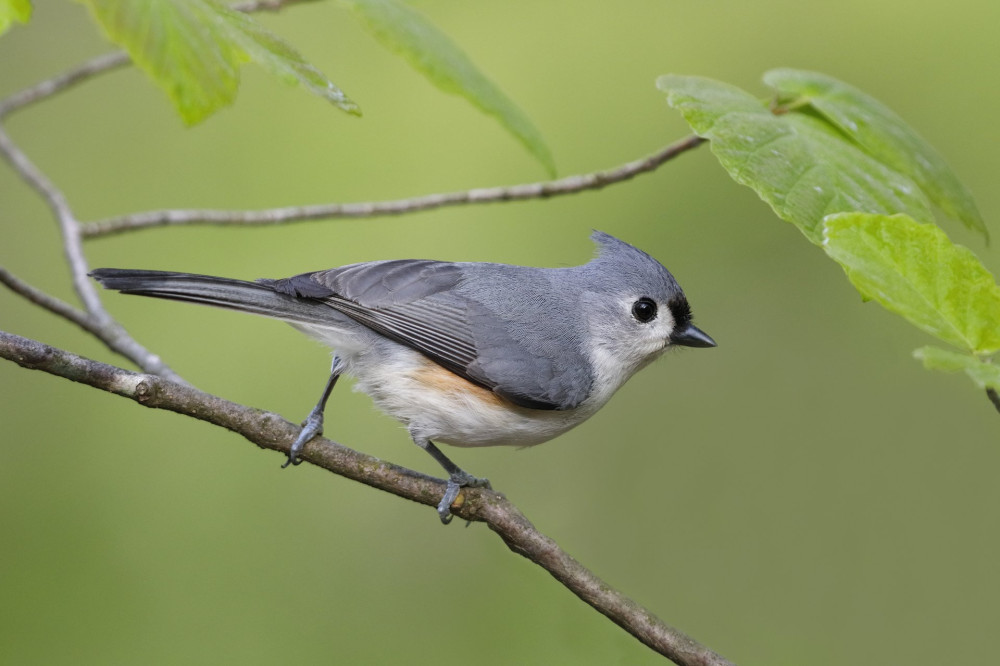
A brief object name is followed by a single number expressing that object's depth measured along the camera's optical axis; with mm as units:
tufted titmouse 3728
